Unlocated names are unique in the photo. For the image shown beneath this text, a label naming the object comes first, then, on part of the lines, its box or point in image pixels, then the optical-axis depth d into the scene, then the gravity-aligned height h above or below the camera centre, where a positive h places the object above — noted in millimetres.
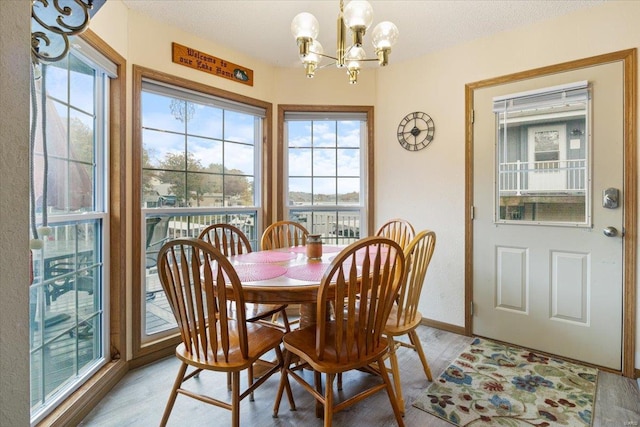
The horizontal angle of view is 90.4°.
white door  2076 -167
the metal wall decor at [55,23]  925 +576
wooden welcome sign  2393 +1180
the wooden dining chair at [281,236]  2594 -231
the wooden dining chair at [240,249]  1956 -296
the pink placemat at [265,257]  1978 -309
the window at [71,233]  1492 -136
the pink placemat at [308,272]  1543 -323
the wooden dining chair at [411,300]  1705 -507
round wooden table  1399 -328
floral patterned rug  1635 -1057
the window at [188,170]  2320 +327
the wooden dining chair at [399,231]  2469 -179
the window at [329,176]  3156 +340
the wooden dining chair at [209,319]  1300 -469
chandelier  1533 +921
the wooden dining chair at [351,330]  1292 -518
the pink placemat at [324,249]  2303 -297
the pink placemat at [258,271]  1544 -324
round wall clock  2818 +716
